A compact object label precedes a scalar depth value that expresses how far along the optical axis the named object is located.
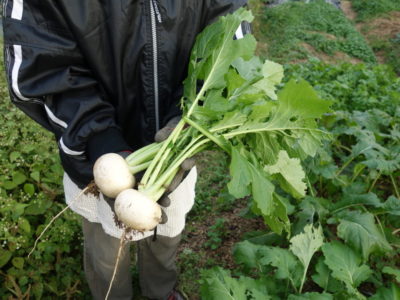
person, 1.46
